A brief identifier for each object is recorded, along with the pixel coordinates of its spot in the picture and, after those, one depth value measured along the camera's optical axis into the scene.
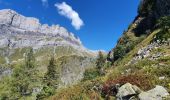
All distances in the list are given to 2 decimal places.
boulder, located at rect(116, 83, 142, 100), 5.80
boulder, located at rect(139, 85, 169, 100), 5.19
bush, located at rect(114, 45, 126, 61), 25.68
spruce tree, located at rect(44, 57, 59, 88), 24.80
